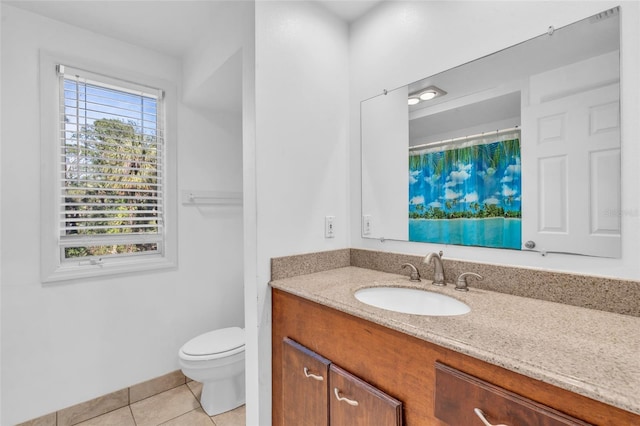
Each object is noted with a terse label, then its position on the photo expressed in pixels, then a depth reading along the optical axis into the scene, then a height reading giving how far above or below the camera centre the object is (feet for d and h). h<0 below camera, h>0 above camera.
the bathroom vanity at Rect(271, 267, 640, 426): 1.92 -1.21
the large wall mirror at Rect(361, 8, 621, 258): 3.21 +0.80
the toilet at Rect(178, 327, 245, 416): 5.75 -3.07
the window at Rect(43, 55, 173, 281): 5.85 +0.76
